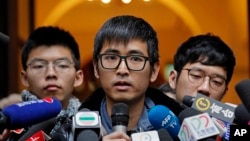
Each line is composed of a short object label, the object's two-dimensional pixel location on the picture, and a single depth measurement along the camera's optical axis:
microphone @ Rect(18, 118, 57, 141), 2.39
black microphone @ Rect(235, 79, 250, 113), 2.17
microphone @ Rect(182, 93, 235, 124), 2.41
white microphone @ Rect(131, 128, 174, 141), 2.26
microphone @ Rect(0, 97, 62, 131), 2.13
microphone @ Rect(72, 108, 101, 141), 2.28
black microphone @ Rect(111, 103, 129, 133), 2.27
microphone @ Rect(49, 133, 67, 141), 2.35
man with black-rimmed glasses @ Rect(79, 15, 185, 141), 2.54
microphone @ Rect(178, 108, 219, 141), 2.24
